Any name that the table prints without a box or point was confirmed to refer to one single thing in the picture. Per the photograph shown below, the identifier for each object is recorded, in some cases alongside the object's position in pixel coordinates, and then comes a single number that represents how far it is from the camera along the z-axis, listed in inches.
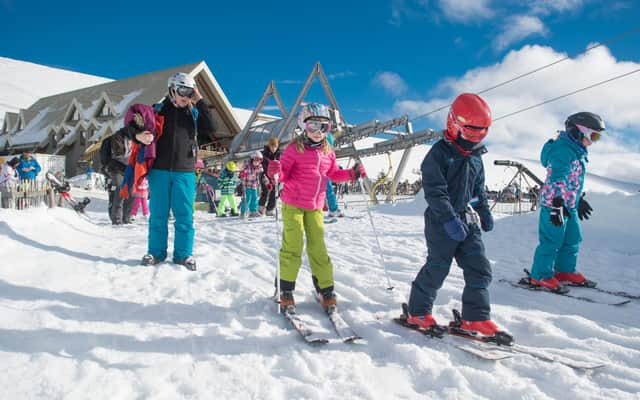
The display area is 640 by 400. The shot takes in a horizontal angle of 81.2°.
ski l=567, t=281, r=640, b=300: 144.0
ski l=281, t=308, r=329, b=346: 95.0
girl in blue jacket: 151.2
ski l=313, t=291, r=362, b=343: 99.3
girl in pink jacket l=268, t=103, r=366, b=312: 121.5
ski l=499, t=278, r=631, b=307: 137.0
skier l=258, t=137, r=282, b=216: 330.6
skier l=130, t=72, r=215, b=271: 151.6
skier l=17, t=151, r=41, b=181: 414.3
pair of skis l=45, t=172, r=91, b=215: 328.9
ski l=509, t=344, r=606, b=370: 84.4
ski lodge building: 882.1
